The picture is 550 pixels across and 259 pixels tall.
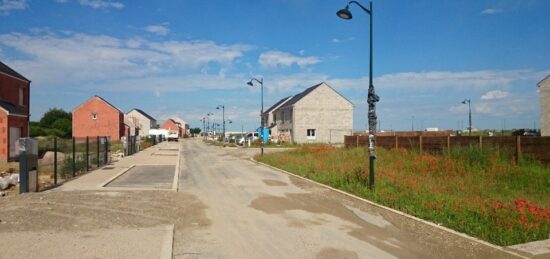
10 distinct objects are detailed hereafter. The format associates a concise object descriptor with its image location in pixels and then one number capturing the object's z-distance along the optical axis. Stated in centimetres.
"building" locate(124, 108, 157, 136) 12925
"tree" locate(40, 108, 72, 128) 8375
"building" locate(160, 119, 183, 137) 15062
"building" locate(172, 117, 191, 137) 17365
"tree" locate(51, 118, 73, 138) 7928
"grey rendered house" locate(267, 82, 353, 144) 5997
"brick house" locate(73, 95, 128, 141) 6806
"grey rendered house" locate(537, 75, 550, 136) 3516
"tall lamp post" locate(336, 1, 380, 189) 1348
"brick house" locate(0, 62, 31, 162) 2694
